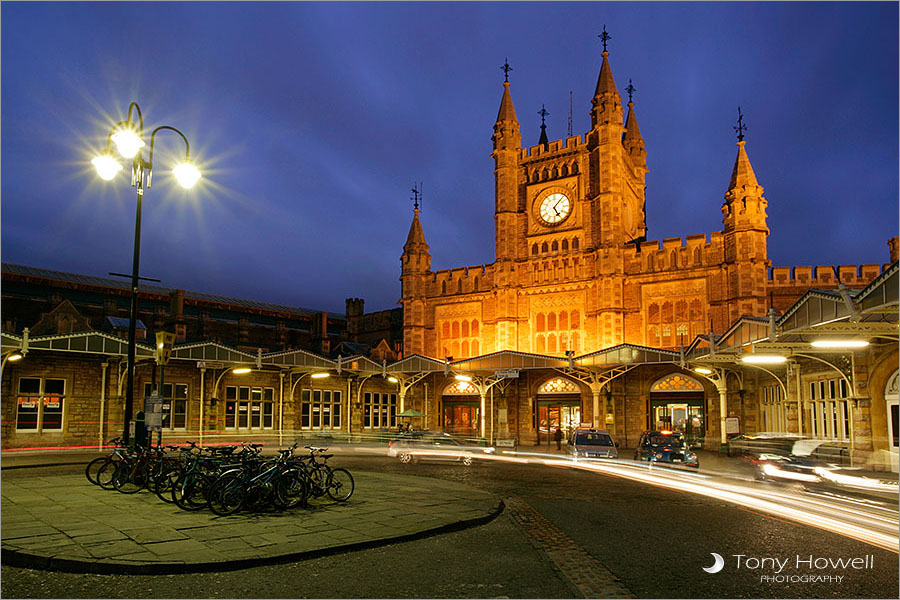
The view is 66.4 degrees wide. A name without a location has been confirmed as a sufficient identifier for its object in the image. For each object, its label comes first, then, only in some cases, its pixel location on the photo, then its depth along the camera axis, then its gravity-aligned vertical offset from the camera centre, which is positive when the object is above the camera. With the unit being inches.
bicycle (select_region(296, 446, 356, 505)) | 512.4 -75.0
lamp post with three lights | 550.3 +181.4
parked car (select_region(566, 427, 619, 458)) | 965.8 -86.0
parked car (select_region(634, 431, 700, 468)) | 930.1 -91.2
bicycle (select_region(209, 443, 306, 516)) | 447.8 -68.1
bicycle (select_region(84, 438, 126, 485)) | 574.1 -62.8
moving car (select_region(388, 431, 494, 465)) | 1019.3 -96.8
